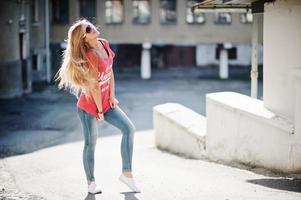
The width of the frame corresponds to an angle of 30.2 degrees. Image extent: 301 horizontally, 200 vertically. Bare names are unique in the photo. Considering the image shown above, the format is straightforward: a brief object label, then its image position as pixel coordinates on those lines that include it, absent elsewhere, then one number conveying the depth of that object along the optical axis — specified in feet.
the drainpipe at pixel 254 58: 34.53
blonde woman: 18.92
